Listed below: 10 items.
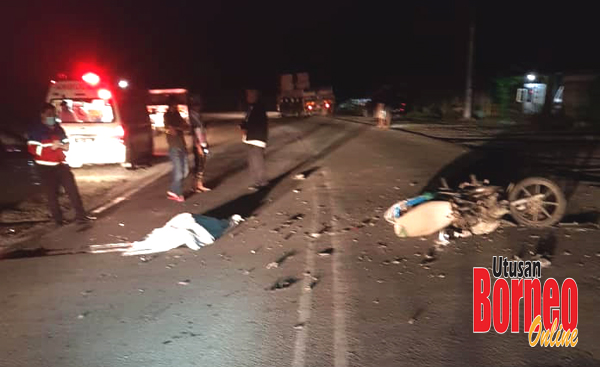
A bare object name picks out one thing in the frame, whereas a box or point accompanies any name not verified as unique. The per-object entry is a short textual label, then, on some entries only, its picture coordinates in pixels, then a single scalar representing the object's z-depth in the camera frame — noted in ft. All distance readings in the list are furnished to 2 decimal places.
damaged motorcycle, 23.48
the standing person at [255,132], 33.99
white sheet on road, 23.88
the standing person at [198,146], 35.09
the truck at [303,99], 128.67
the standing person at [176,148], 32.40
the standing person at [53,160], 27.09
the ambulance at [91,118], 41.75
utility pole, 91.04
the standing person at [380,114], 77.00
